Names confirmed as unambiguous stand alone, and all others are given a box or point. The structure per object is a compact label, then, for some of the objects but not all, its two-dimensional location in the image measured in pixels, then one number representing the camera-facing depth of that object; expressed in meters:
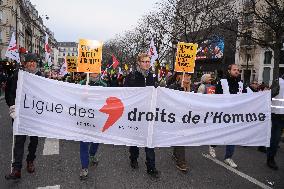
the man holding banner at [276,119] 7.20
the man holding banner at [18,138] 5.89
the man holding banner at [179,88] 6.83
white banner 6.15
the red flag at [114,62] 25.28
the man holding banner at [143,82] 6.41
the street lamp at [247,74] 51.39
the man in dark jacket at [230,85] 7.31
